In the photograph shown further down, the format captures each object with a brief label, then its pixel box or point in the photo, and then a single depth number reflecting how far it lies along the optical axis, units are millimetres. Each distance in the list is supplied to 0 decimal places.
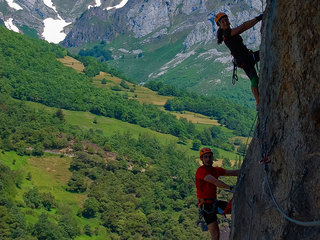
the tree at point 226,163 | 144875
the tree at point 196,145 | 176325
